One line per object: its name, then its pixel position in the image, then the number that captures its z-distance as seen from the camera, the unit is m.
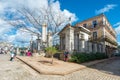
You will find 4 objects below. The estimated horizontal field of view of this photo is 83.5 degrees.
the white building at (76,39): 10.75
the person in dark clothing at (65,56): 8.44
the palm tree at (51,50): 6.99
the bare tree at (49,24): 15.93
